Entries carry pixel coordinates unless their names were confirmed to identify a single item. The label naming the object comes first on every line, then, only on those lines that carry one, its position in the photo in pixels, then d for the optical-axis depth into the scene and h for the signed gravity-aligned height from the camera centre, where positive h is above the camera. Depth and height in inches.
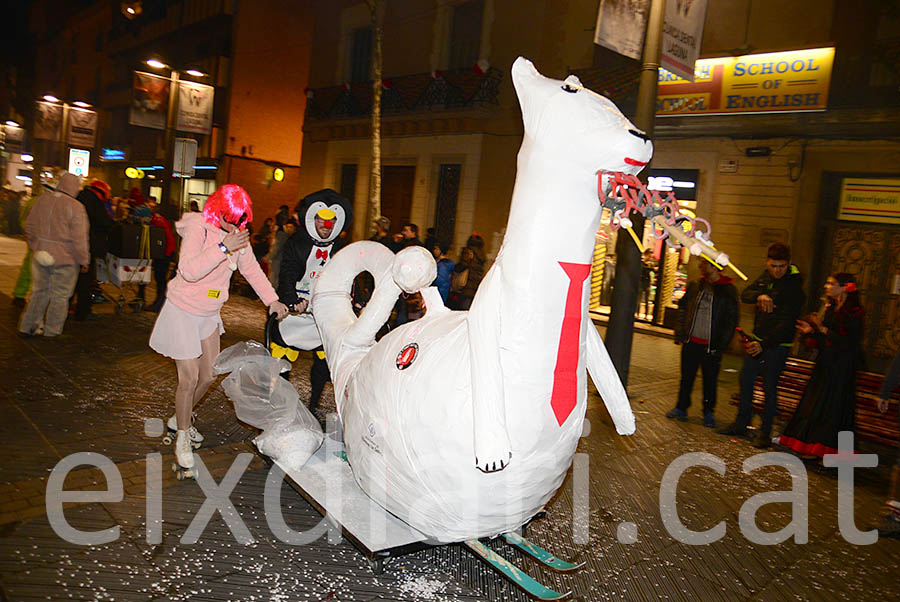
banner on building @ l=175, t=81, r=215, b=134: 576.4 +104.8
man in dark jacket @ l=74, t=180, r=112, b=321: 338.6 -13.6
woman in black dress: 220.8 -28.9
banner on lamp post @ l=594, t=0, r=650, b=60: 261.6 +104.1
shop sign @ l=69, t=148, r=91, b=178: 666.2 +48.3
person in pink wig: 155.2 -18.1
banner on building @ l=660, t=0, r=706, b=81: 274.5 +108.5
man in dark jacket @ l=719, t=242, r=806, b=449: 242.7 -17.0
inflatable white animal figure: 98.7 -19.1
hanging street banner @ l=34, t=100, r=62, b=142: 927.7 +122.0
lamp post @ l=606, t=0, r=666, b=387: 277.7 +1.7
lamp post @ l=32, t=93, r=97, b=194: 796.0 +107.2
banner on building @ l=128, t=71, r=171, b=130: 594.2 +109.7
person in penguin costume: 204.1 -4.1
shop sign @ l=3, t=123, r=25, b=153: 1130.7 +109.2
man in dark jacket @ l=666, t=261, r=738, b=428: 263.9 -23.8
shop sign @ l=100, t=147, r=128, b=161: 1270.9 +114.4
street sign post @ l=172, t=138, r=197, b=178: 466.6 +45.9
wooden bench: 246.8 -46.5
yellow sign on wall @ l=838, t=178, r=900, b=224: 406.3 +62.7
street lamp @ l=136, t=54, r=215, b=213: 576.1 +103.7
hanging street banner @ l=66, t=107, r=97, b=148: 785.6 +101.4
